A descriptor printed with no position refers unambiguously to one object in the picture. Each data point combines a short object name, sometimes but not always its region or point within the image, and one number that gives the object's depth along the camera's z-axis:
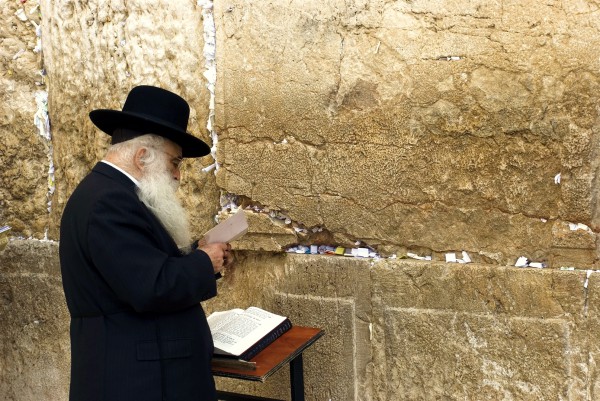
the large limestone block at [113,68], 4.07
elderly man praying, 2.75
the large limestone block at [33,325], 4.77
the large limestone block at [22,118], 4.79
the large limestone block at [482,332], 3.38
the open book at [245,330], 3.07
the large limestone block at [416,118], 3.34
